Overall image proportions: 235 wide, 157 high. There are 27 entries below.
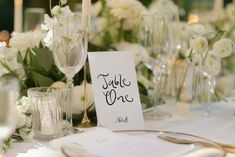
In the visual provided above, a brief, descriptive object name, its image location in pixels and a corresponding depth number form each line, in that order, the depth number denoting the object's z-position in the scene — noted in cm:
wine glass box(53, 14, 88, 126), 112
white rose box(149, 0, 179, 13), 179
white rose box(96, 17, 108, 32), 161
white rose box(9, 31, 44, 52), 127
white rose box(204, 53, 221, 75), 139
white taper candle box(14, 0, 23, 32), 165
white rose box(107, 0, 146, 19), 155
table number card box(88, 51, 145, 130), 117
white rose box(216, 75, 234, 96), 172
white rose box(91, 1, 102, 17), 162
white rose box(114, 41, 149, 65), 144
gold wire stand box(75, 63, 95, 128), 121
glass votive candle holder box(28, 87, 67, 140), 109
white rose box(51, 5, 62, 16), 114
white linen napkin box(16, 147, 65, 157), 101
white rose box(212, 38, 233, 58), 133
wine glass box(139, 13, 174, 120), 133
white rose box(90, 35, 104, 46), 154
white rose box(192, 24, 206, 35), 147
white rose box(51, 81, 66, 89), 119
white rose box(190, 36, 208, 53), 134
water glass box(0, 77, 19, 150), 89
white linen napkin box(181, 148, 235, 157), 98
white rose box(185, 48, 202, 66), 139
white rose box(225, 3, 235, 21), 210
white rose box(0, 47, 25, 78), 122
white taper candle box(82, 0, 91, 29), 115
